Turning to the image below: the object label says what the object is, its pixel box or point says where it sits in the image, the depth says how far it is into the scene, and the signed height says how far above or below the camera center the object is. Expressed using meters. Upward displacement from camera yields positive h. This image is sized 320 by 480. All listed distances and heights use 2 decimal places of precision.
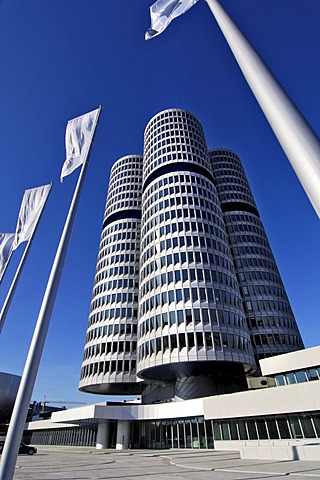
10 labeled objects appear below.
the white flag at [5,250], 21.25 +12.61
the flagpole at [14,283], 17.39 +9.16
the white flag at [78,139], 13.89 +12.82
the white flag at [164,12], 9.70 +12.25
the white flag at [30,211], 18.28 +13.18
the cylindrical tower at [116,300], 56.19 +28.19
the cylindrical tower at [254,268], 62.53 +36.70
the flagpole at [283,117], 4.34 +4.95
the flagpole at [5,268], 21.11 +11.46
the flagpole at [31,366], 6.70 +2.06
